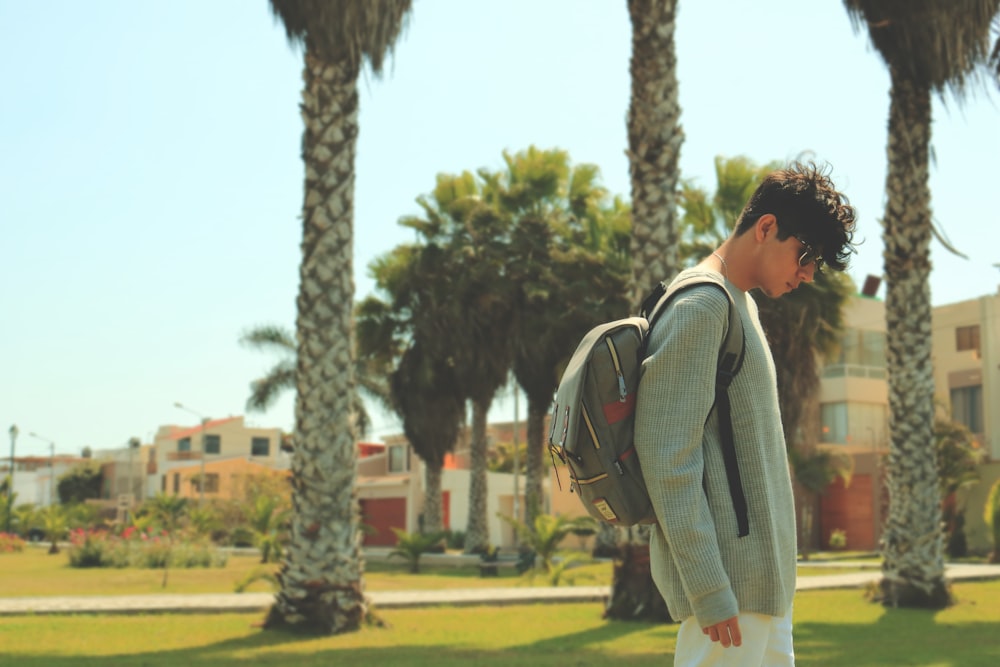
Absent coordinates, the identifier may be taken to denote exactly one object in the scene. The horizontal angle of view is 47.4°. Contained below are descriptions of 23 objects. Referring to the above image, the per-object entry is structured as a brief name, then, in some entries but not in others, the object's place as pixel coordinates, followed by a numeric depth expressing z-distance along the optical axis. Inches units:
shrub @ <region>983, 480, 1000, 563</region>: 1062.4
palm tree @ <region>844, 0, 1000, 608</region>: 553.9
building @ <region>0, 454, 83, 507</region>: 4163.4
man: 112.7
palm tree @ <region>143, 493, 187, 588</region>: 1668.3
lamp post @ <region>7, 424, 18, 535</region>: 2768.7
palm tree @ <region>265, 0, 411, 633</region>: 472.7
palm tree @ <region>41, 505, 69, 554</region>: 1605.6
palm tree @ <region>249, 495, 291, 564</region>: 1127.2
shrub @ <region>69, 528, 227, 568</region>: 1088.2
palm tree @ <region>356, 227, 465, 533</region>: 1302.9
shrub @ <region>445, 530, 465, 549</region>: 1600.6
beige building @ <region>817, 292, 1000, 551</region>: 1439.5
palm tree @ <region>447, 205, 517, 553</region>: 1267.2
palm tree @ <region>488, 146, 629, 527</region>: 1136.2
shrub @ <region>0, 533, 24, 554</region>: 1699.1
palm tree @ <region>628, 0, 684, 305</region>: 516.7
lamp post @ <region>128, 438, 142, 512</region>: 3524.1
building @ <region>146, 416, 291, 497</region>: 3390.7
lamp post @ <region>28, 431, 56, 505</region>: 3677.4
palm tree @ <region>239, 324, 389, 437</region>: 1808.6
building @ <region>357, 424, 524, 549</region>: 2175.2
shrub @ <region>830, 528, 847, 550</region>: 1555.1
